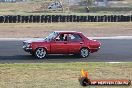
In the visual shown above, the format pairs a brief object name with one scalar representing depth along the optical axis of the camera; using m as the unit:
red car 20.17
